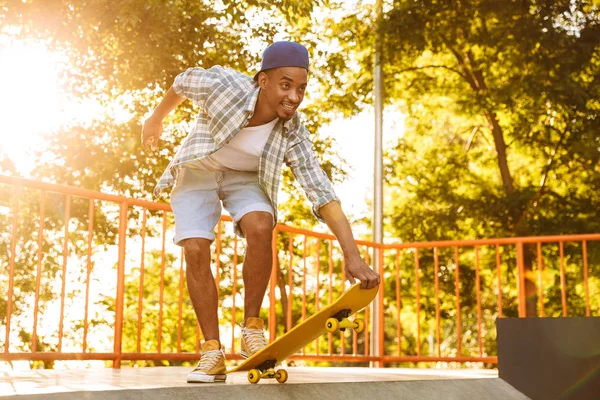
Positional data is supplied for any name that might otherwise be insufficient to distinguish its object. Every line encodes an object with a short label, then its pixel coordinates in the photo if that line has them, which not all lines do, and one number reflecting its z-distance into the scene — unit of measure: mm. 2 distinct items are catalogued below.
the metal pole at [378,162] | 11023
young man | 3223
